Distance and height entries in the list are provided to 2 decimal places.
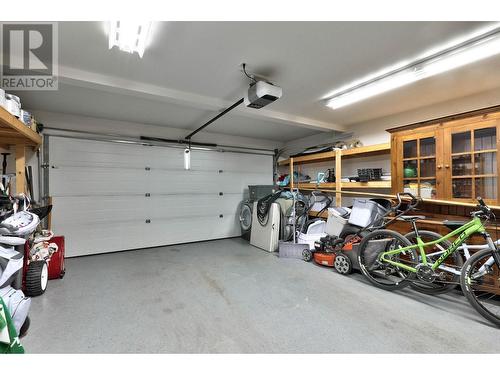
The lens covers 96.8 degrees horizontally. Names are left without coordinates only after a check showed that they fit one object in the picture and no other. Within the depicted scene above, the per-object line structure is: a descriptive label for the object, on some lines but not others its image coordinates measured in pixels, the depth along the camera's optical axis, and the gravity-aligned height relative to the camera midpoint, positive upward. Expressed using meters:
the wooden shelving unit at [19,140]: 2.62 +0.69
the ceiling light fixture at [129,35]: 1.69 +1.23
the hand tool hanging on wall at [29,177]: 3.54 +0.17
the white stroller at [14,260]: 1.78 -0.66
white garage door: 4.08 -0.14
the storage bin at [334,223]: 3.68 -0.61
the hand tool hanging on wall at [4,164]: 3.42 +0.36
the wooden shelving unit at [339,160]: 3.82 +0.65
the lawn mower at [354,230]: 3.21 -0.66
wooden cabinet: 2.57 +0.38
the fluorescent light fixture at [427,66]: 1.95 +1.28
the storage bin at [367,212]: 3.24 -0.37
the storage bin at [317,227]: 4.39 -0.80
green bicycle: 2.13 -0.88
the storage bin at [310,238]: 4.07 -0.95
